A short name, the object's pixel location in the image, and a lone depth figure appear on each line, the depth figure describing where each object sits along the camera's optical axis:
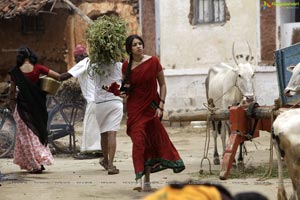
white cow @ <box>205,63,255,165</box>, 11.68
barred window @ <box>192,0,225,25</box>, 19.69
